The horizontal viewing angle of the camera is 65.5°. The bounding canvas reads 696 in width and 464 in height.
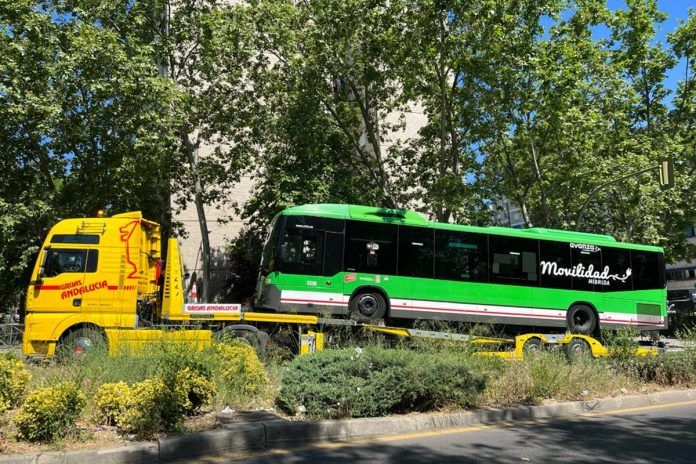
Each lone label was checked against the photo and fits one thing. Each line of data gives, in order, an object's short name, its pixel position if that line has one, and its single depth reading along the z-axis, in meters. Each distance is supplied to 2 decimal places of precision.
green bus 13.09
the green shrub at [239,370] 7.30
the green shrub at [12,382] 6.13
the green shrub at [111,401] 5.82
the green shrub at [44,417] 5.26
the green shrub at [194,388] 6.03
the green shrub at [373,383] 6.52
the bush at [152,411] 5.58
